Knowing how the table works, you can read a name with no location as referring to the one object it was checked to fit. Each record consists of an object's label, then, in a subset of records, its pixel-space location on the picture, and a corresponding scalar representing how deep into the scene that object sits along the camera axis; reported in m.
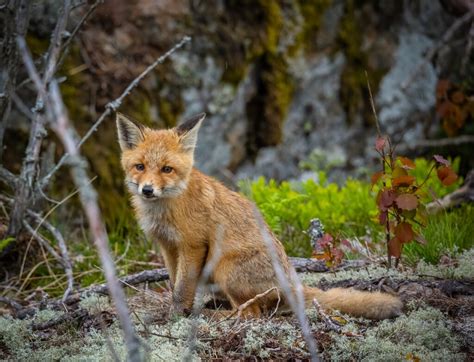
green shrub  13.59
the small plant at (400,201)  10.26
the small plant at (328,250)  10.83
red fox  9.87
